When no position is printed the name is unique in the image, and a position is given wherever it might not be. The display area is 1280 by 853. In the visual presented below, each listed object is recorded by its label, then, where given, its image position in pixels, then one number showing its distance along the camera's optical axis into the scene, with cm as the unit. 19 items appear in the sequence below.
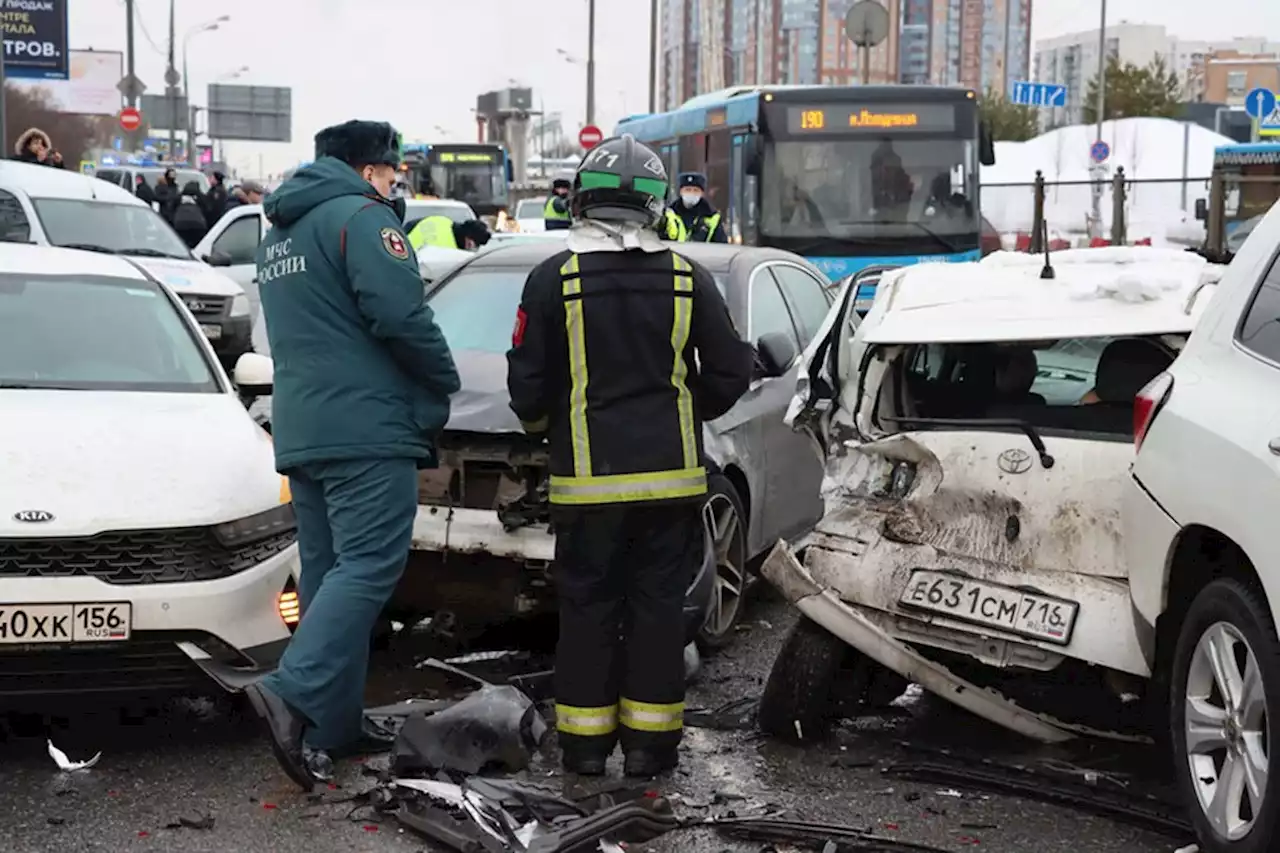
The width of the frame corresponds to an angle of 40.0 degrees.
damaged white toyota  497
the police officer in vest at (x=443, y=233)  1515
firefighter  507
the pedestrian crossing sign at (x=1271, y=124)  2600
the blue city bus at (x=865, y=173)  1827
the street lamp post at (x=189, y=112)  6975
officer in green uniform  511
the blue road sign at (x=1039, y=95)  4134
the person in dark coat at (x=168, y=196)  2456
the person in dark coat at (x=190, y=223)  2059
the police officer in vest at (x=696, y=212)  1462
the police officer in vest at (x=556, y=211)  1665
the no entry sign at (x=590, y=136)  3619
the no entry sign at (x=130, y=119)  4959
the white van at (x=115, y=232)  1485
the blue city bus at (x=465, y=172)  4525
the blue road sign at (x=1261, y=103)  2769
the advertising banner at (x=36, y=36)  4156
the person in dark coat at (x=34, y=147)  1836
